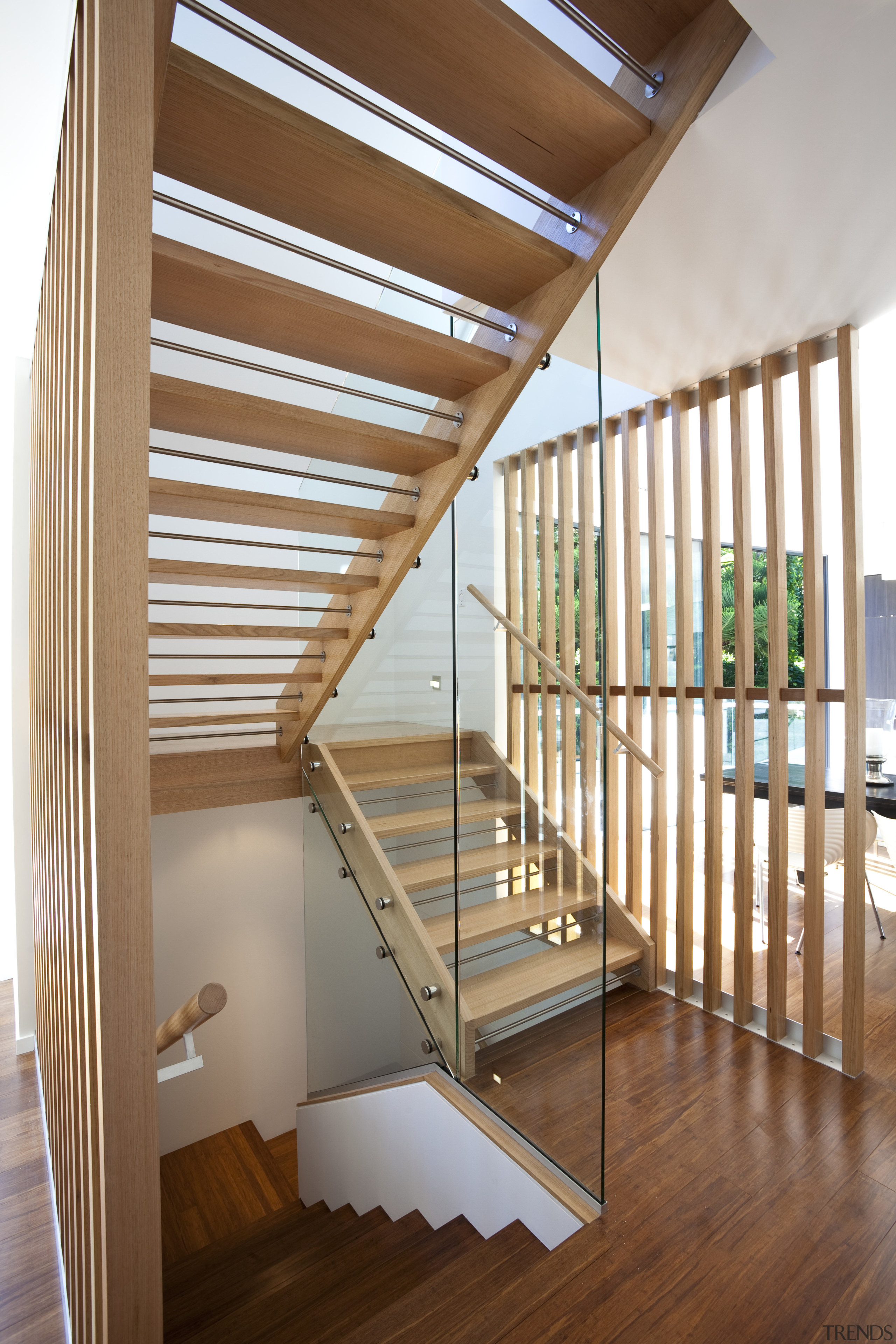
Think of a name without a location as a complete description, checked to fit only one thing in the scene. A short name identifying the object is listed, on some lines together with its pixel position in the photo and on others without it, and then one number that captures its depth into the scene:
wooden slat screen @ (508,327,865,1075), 2.58
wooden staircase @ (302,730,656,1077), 2.05
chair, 2.94
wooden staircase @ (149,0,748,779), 1.19
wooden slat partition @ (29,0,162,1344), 0.99
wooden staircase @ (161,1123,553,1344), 1.74
